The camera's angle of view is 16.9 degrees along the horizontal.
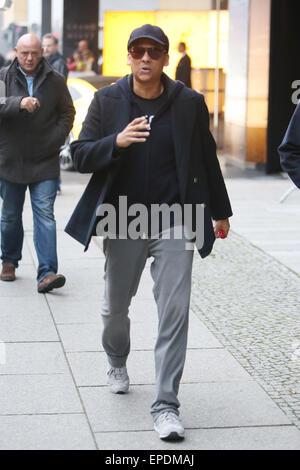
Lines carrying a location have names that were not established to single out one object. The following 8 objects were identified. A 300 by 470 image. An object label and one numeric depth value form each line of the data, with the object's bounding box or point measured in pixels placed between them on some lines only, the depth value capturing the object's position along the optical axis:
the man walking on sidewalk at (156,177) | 4.73
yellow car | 15.85
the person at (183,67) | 20.11
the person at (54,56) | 13.64
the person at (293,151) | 4.92
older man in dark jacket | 7.88
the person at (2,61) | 24.75
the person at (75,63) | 22.72
